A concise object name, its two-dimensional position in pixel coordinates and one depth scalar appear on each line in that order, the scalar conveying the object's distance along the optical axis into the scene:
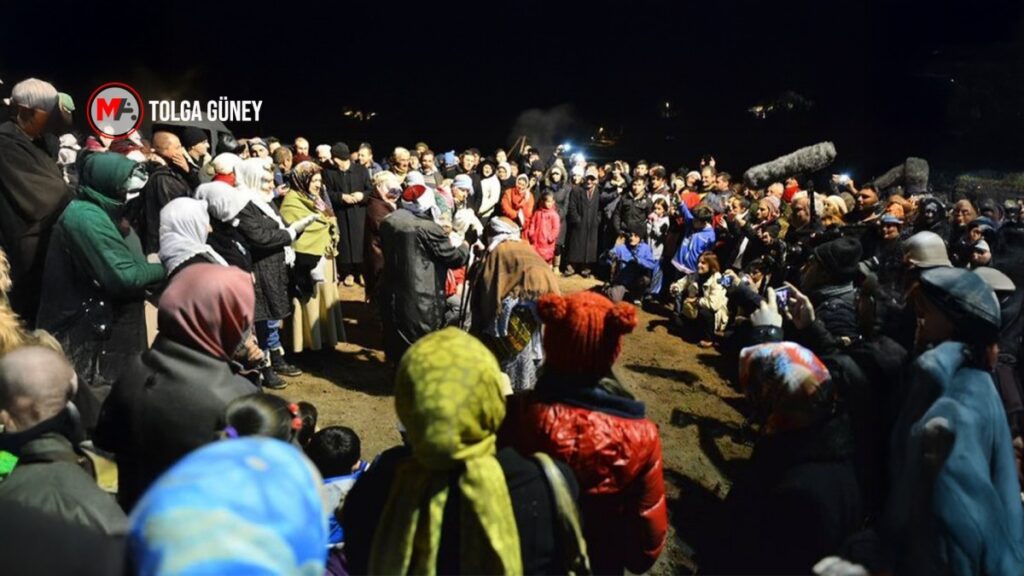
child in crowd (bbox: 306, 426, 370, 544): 3.17
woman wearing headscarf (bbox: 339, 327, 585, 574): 1.95
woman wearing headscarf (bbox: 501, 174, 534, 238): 10.16
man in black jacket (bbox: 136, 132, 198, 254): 5.46
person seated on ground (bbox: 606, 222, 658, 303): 10.62
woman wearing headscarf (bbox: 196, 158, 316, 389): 5.25
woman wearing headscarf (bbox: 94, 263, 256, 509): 2.49
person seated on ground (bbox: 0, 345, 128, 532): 1.90
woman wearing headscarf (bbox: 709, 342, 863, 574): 2.32
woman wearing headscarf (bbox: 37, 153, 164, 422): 3.66
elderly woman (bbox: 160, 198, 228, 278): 4.54
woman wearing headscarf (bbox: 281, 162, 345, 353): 6.82
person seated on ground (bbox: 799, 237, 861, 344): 4.52
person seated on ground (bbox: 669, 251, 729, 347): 8.72
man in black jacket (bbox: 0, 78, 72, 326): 4.11
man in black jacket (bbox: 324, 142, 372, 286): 9.88
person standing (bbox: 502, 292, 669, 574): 2.46
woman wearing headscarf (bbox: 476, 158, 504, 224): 10.96
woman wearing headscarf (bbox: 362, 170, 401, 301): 7.16
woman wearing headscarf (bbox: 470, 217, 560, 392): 5.17
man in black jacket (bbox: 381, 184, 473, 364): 5.97
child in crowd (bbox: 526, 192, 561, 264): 10.52
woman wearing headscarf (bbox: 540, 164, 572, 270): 12.12
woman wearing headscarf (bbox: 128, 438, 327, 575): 1.20
